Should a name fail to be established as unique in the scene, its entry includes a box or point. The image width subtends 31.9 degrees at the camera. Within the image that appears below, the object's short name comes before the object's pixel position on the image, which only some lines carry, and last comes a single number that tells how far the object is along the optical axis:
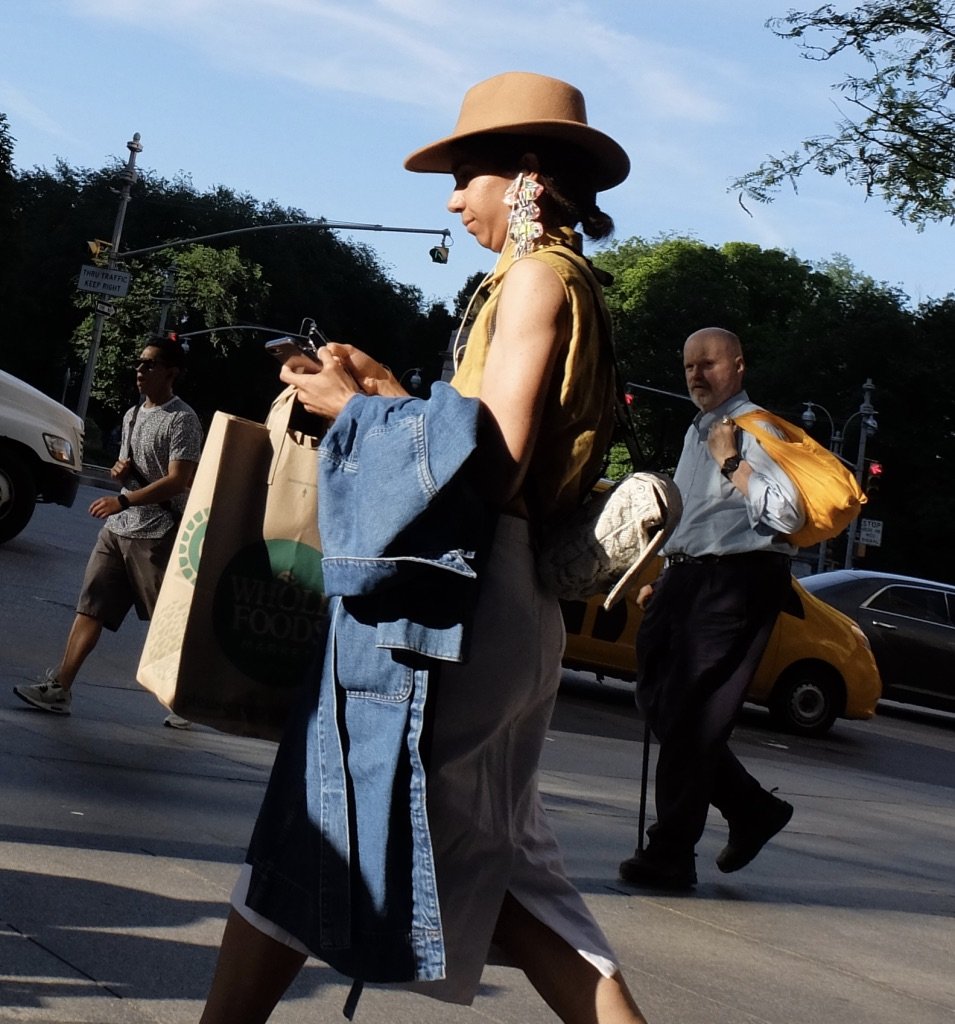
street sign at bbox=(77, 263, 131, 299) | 37.47
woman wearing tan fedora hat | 2.58
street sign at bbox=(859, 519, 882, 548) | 48.12
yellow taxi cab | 14.80
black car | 18.88
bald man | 5.71
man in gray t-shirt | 7.57
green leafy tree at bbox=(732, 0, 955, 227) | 15.17
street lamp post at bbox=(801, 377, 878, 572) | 50.25
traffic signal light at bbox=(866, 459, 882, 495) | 36.25
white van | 15.91
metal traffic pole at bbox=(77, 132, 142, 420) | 46.03
